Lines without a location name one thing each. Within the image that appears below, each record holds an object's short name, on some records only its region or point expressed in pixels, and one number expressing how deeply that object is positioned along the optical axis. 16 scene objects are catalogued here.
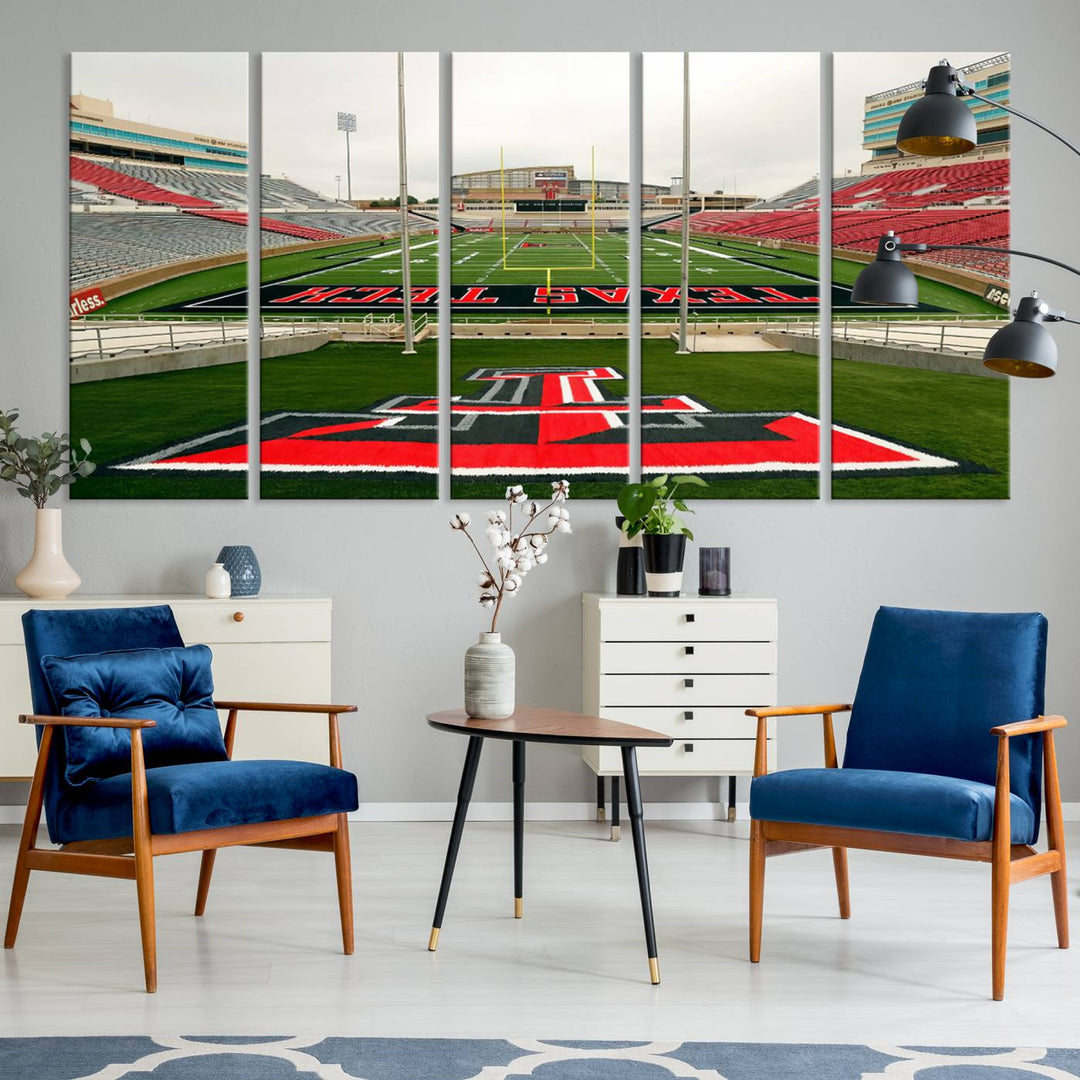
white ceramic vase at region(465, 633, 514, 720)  3.49
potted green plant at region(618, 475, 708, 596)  4.89
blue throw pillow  3.36
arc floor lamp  3.48
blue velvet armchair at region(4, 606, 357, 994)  3.12
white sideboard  4.77
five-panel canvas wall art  5.18
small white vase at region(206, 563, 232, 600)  4.93
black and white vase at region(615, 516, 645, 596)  5.00
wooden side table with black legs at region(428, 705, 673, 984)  3.15
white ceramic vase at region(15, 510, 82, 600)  4.86
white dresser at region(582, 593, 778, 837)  4.78
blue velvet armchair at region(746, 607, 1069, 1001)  3.14
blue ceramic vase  4.98
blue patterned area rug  2.57
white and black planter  4.91
